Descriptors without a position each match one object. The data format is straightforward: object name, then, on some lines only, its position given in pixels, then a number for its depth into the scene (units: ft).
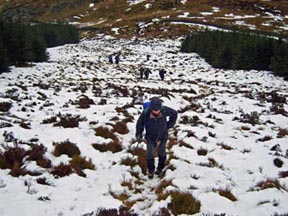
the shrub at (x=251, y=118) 44.06
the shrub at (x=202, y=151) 31.16
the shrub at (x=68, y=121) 35.45
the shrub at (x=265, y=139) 35.63
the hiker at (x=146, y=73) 104.99
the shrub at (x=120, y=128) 36.47
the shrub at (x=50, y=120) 36.41
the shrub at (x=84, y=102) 46.81
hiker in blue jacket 25.21
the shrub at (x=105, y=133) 34.06
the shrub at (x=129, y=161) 28.14
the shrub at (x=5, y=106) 40.54
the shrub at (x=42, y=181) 22.34
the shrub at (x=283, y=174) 25.52
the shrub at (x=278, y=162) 27.93
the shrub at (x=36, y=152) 25.88
